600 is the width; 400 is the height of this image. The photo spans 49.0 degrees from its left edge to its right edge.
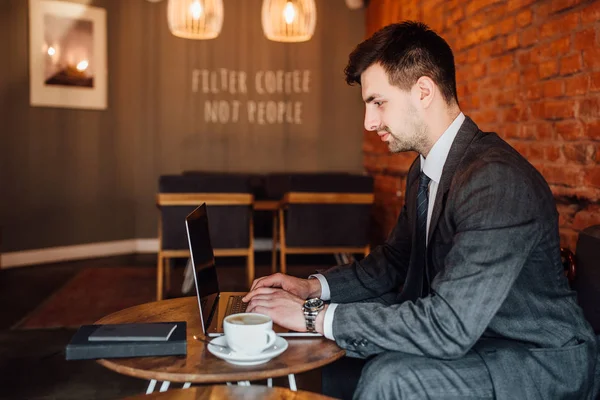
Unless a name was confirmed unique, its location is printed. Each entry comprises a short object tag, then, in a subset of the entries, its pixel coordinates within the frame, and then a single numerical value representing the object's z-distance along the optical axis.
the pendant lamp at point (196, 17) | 4.95
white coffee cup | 1.33
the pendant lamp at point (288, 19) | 5.01
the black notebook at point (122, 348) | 1.33
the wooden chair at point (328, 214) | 4.62
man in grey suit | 1.41
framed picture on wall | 5.86
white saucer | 1.33
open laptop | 1.52
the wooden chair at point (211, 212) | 4.48
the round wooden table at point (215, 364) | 1.27
